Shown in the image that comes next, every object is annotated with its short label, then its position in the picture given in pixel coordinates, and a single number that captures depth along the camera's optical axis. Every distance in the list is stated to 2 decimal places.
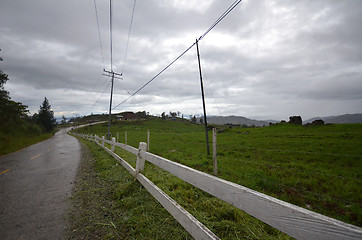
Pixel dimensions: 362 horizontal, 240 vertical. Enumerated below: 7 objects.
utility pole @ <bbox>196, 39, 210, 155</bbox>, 12.46
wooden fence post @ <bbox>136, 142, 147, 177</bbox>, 4.35
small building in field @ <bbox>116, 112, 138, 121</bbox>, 115.86
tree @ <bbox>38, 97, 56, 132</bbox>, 65.50
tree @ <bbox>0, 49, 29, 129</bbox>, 20.99
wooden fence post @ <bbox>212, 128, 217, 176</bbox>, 4.95
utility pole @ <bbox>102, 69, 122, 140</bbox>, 23.08
